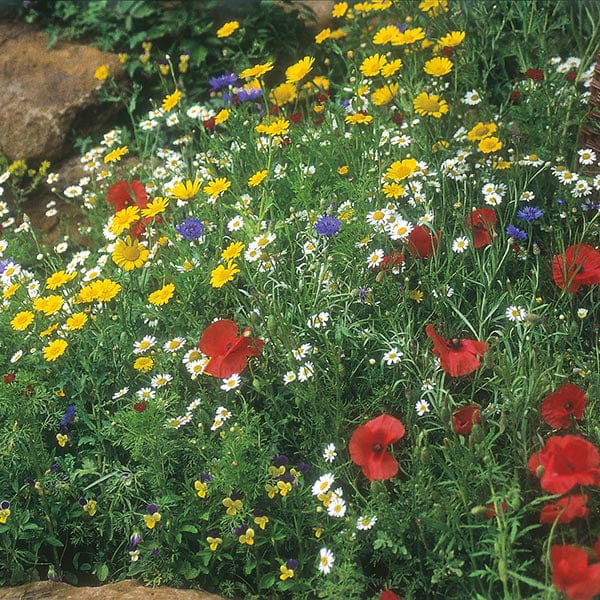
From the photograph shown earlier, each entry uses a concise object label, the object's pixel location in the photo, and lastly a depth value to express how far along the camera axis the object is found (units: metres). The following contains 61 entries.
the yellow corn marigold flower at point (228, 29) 3.78
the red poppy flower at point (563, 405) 2.18
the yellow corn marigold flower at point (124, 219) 2.98
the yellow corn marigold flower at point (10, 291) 2.91
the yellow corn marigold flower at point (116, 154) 3.53
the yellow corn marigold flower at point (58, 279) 2.88
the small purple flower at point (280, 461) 2.39
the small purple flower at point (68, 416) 2.67
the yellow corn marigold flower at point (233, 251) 2.66
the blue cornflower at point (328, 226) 2.66
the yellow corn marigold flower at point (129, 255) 2.85
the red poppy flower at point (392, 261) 2.74
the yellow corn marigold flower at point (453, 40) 3.26
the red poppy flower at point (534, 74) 3.37
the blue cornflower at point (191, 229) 2.87
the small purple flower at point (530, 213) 2.85
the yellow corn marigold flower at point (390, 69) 3.17
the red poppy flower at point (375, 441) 2.19
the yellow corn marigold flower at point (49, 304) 2.88
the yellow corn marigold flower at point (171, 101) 3.56
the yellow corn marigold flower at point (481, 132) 3.13
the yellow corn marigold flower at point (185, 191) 2.83
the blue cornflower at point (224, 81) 3.79
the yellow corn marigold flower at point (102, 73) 4.38
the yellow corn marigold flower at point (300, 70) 3.30
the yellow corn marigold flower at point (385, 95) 3.24
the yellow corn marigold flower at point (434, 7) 3.50
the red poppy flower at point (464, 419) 2.28
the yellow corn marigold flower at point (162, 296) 2.78
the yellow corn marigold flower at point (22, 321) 2.83
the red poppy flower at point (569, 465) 1.91
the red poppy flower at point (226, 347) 2.51
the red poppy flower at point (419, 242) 2.76
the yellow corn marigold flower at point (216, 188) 3.01
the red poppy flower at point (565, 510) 1.94
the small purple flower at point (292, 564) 2.26
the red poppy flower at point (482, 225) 2.75
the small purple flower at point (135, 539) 2.42
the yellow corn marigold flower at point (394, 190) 2.82
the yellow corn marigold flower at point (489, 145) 3.08
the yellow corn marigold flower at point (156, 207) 2.96
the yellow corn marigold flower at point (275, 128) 3.25
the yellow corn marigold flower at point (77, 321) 2.77
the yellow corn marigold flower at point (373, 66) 3.26
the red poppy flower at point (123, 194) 3.49
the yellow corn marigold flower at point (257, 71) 3.24
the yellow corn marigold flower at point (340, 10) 3.78
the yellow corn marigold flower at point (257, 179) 3.02
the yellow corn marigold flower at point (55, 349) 2.72
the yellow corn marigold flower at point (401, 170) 2.85
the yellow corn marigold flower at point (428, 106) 3.12
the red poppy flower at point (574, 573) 1.74
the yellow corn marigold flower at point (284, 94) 3.78
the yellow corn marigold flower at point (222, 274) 2.65
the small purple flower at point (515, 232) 2.77
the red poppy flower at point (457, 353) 2.34
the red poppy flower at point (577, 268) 2.63
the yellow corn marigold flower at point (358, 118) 3.15
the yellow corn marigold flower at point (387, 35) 3.45
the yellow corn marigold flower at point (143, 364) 2.68
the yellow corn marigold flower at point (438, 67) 3.22
